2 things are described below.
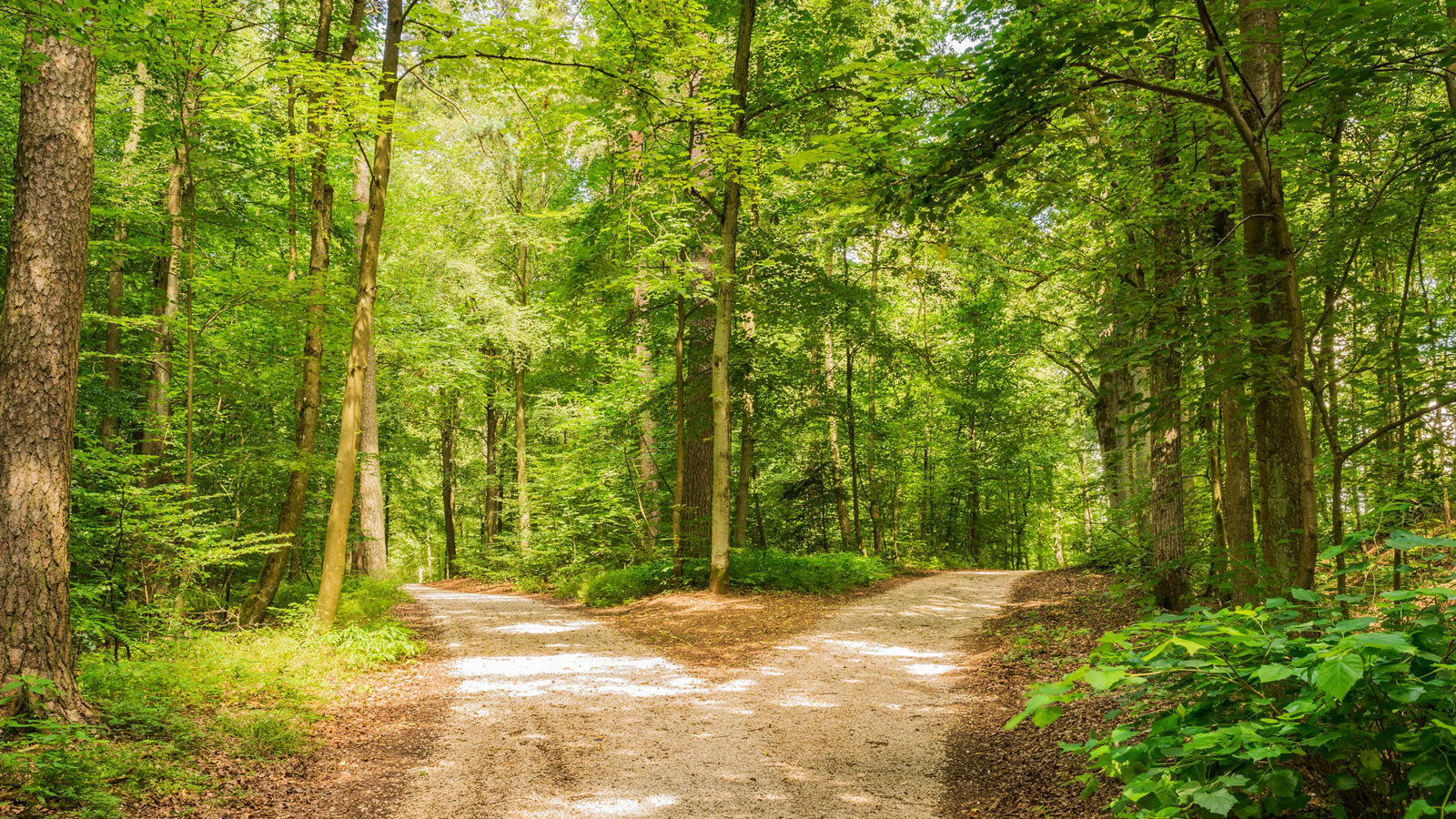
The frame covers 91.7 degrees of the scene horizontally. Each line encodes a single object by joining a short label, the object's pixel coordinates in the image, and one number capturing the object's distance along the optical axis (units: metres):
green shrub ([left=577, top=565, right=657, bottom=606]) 12.92
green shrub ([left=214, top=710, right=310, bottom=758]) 5.06
